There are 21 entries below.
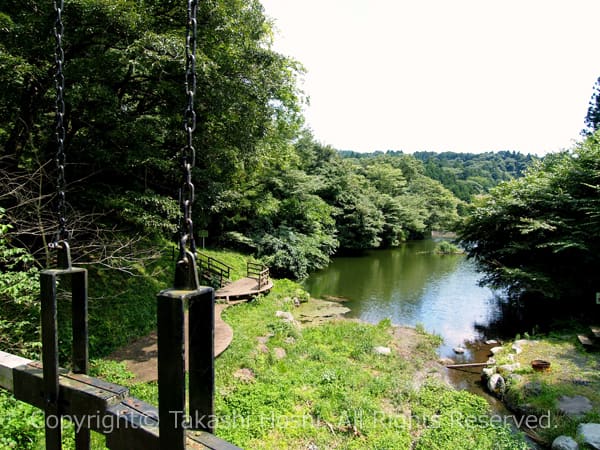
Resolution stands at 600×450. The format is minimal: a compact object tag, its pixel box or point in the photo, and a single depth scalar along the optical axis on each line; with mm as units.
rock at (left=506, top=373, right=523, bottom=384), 7400
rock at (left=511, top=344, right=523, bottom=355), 8845
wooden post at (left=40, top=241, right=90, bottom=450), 1197
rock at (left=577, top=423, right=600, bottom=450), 5145
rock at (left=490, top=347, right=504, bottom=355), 9423
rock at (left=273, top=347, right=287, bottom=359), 7998
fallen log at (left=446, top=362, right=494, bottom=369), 8823
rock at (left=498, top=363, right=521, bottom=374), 7863
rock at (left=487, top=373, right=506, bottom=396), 7433
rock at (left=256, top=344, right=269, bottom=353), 8000
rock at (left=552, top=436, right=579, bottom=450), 5266
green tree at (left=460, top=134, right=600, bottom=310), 10031
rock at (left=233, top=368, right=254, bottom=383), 6583
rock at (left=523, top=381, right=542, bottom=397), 6930
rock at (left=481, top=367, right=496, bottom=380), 8014
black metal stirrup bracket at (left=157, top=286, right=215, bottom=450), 854
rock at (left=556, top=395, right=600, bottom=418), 6168
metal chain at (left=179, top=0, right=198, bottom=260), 914
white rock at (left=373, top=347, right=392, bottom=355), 9047
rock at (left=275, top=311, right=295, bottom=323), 10566
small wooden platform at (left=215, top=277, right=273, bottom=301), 11453
